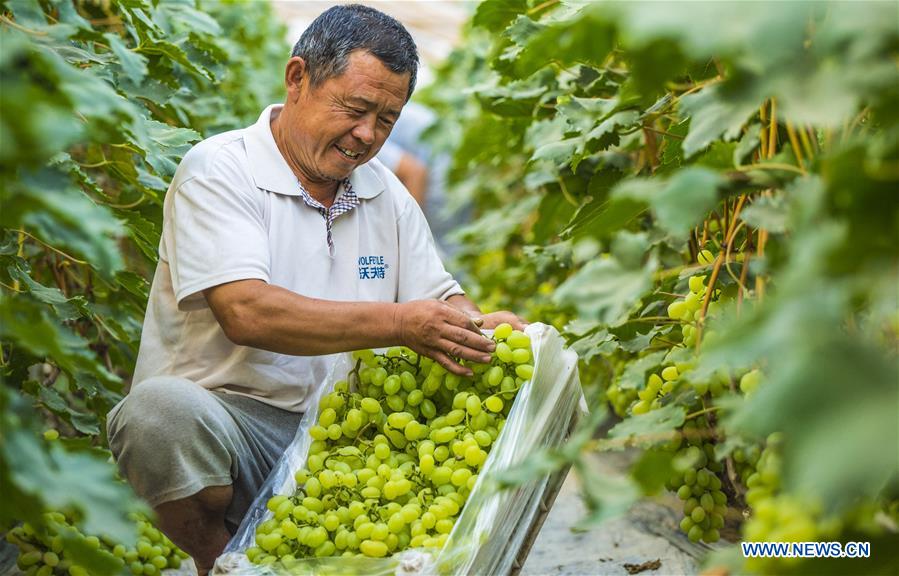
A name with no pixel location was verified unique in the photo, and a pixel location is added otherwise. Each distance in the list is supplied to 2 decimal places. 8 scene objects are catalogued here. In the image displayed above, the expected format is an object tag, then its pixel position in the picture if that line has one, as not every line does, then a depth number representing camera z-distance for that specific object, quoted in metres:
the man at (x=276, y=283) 2.24
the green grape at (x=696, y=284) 2.13
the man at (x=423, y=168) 6.48
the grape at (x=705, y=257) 2.18
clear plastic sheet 1.91
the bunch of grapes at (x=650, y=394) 2.33
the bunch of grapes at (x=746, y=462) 1.56
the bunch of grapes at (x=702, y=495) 2.14
